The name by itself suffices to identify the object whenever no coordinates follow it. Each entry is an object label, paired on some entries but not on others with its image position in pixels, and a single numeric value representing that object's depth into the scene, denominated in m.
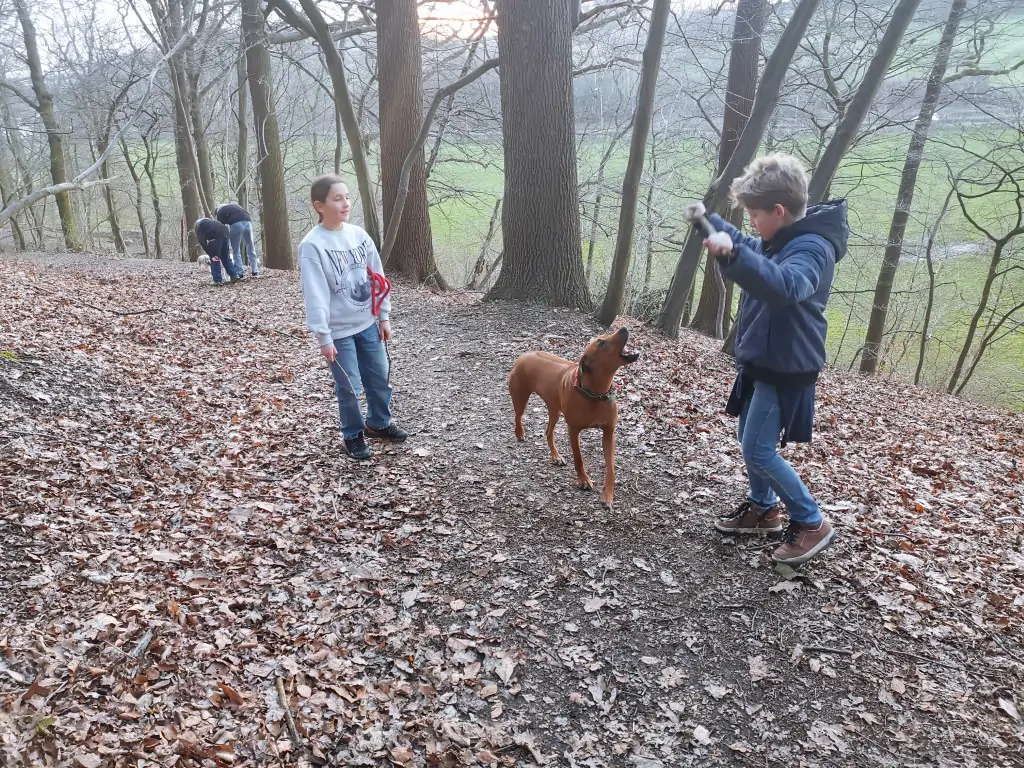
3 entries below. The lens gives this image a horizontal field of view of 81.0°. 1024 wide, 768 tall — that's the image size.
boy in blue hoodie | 2.88
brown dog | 3.88
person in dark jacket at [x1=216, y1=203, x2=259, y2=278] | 12.20
